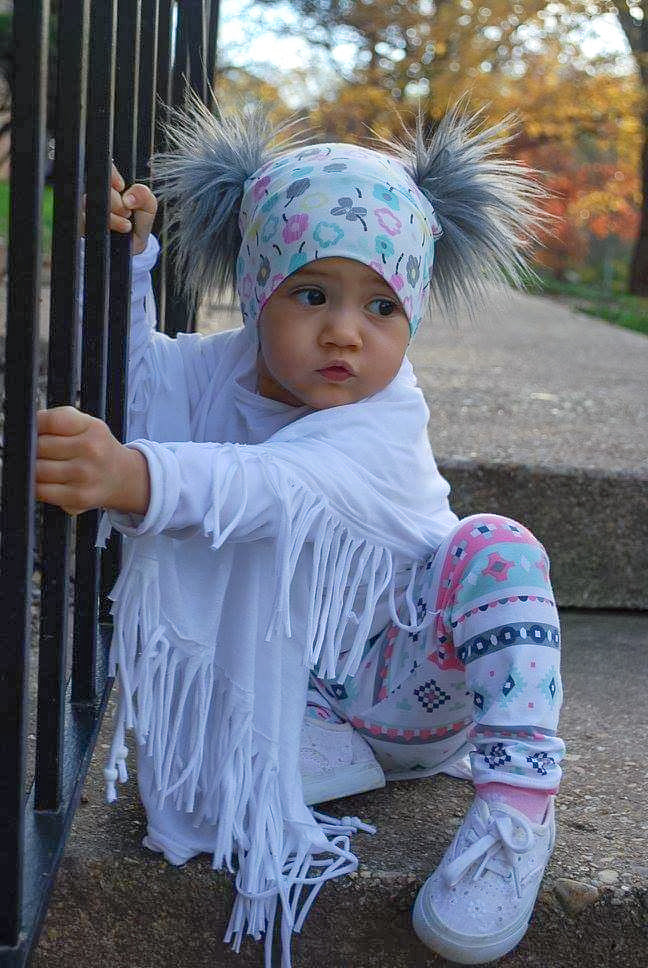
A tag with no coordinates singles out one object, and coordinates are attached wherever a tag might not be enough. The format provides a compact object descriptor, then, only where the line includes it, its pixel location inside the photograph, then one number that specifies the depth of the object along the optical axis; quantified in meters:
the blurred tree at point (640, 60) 13.46
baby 1.33
